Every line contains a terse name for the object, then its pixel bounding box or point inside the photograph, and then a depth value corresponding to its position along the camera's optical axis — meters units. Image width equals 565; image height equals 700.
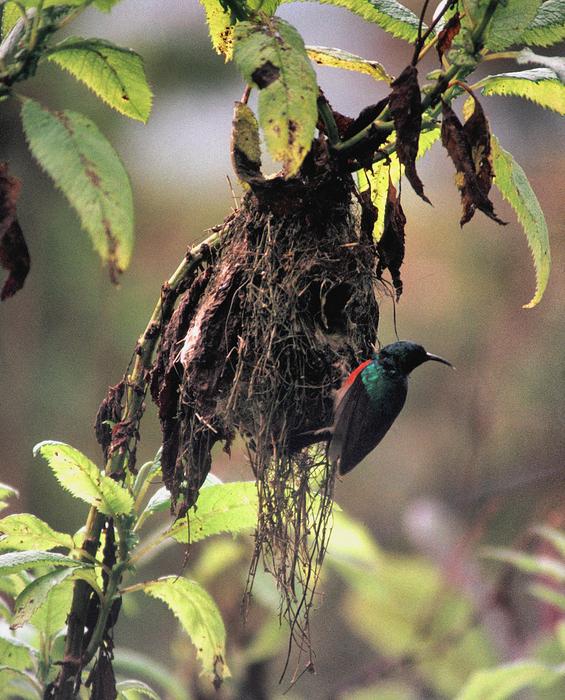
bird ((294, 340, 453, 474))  6.64
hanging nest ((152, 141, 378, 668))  6.61
